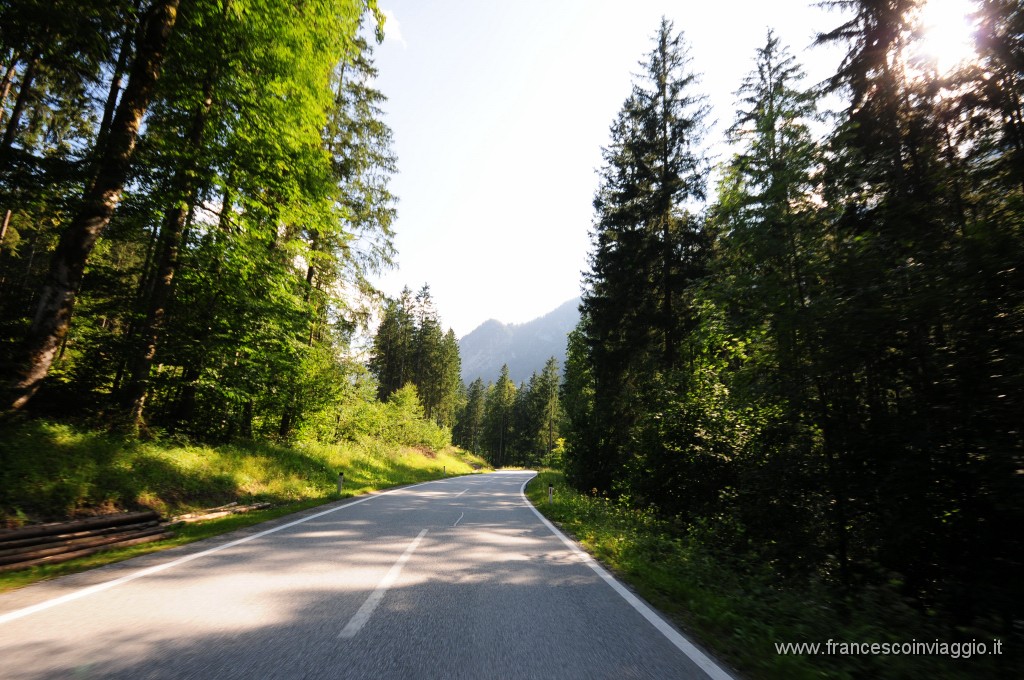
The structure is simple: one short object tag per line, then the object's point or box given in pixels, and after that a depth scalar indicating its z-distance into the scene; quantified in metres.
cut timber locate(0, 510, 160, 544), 5.27
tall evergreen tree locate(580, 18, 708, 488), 15.46
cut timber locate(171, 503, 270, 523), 8.55
